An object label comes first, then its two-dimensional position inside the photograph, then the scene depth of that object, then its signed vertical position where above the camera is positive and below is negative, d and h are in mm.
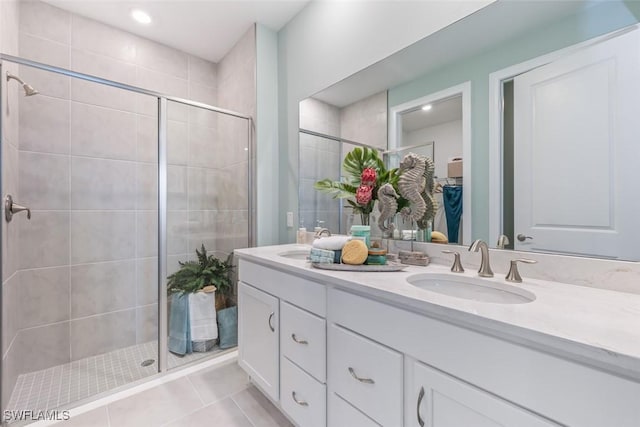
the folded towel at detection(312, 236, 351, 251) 1226 -131
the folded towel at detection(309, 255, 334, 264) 1202 -201
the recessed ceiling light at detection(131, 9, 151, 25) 1906 +1386
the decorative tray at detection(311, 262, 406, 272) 1097 -217
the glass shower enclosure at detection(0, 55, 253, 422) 1598 -34
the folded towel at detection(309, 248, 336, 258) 1211 -174
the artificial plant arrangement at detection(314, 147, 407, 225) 1396 +173
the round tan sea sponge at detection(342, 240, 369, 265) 1165 -167
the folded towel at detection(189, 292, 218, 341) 1929 -717
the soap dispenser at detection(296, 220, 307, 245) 1905 -155
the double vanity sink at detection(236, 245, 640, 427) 514 -339
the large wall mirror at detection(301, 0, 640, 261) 833 +314
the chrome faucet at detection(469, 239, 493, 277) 987 -162
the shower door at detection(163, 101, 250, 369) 1918 +178
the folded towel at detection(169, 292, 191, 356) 1894 -747
